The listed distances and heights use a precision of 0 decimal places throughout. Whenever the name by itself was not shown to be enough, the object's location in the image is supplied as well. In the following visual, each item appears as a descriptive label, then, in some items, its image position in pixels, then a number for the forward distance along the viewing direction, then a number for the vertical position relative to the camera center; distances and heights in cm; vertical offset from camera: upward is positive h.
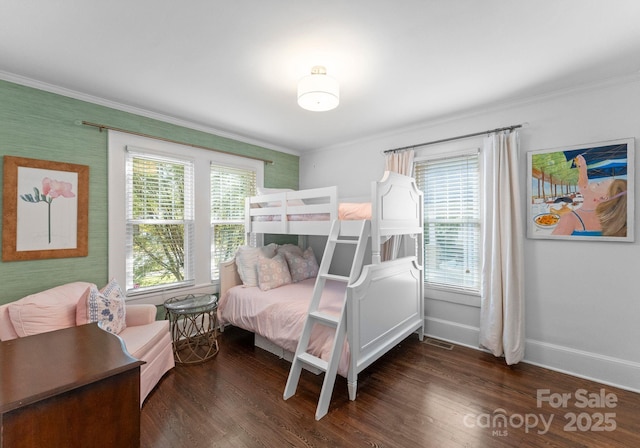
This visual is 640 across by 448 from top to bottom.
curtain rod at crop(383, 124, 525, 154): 276 +95
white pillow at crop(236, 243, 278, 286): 334 -46
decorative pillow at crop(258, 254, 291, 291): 321 -55
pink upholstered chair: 196 -73
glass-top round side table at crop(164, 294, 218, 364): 276 -113
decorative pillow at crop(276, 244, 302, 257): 378 -33
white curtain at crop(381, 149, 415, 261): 332 +70
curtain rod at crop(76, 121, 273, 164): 262 +92
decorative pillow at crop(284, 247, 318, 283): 364 -53
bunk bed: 228 -67
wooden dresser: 99 -64
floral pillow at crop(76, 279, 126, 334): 214 -64
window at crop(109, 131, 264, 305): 283 +11
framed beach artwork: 233 +30
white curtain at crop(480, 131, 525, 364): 269 -26
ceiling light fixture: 198 +94
